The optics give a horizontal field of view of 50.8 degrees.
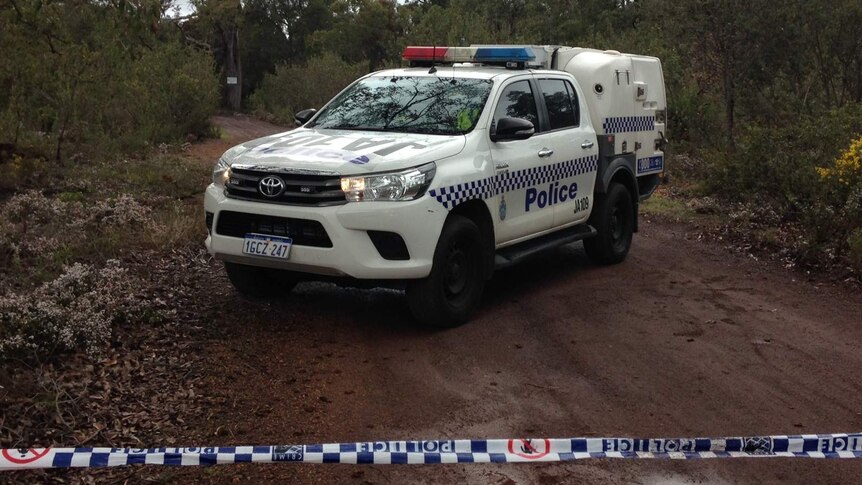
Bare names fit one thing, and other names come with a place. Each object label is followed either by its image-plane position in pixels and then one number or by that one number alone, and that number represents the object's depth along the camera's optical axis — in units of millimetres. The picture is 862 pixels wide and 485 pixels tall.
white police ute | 6168
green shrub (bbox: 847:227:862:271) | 8259
